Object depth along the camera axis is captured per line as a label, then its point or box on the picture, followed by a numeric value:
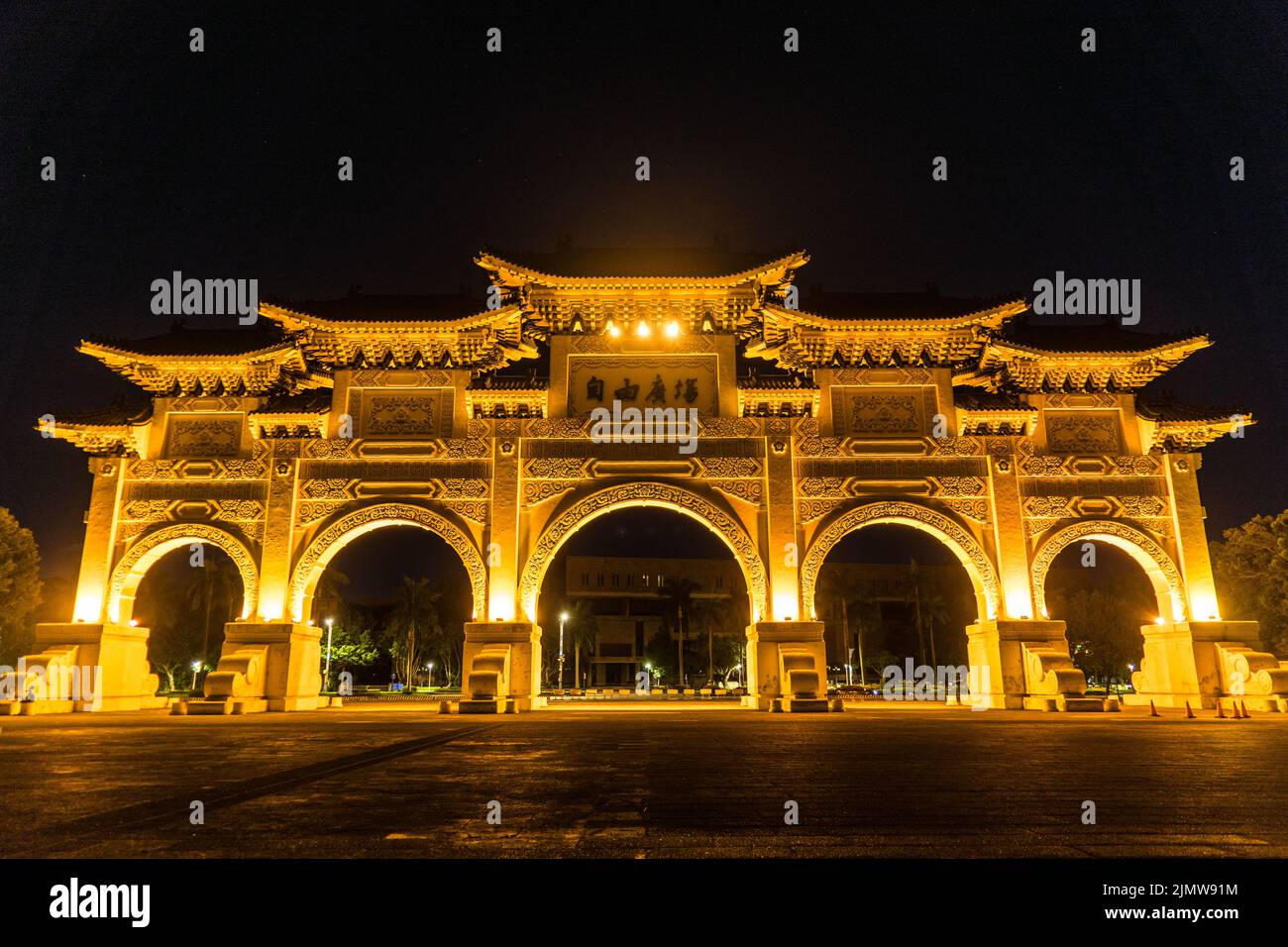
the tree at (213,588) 37.28
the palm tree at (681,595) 45.88
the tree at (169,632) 38.34
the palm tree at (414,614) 46.06
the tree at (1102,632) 40.97
